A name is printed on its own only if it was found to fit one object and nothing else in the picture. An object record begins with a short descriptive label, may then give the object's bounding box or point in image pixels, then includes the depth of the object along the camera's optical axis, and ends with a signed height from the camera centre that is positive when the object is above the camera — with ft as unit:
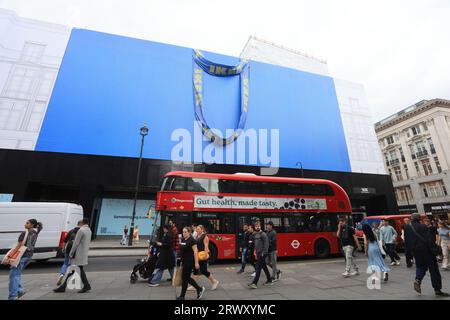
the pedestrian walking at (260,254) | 21.68 -1.71
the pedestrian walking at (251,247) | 28.99 -1.40
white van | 32.09 +1.66
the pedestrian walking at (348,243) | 26.40 -0.83
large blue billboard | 83.92 +54.74
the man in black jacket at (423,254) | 17.49 -1.36
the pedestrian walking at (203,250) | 21.01 -1.27
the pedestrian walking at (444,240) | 28.88 -0.54
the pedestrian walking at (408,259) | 30.16 -2.94
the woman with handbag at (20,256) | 17.10 -1.48
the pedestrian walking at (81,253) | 19.98 -1.47
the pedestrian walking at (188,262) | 17.57 -1.94
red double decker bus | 35.45 +4.38
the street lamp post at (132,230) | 60.70 +1.38
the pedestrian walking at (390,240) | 33.24 -0.63
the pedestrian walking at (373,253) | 22.40 -1.64
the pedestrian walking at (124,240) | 63.91 -1.20
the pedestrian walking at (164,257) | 22.39 -2.07
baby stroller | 23.62 -3.14
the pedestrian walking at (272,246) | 25.19 -1.10
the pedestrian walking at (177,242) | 29.51 -0.81
